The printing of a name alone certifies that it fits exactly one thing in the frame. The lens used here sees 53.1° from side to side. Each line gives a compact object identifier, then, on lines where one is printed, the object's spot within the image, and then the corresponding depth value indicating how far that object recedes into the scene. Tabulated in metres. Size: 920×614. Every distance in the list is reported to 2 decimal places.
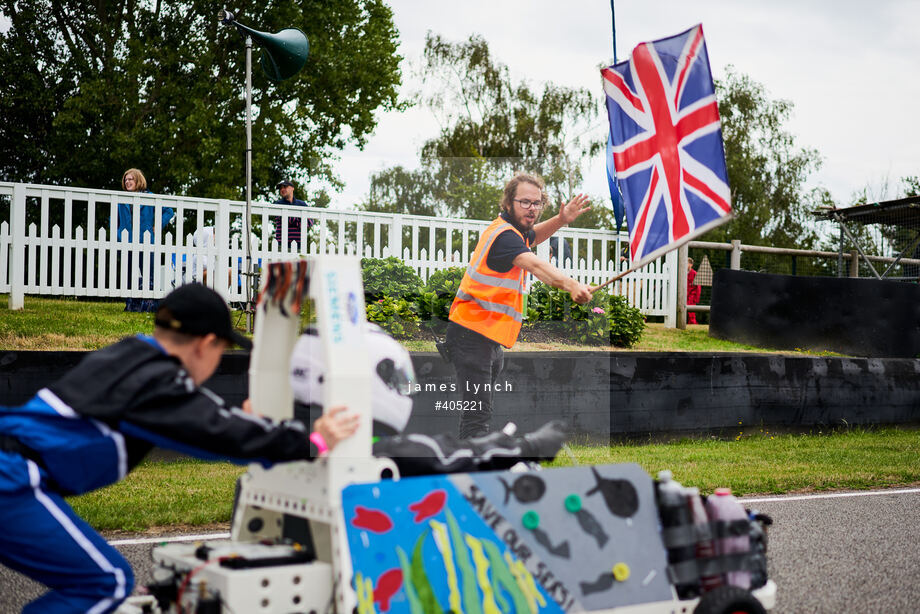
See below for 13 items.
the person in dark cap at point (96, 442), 2.93
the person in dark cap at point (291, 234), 12.50
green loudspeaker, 11.27
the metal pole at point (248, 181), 10.54
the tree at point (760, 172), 51.06
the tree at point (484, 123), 42.50
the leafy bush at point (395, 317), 11.02
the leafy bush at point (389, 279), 11.52
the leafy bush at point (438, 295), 11.44
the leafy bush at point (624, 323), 12.72
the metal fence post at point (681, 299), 15.69
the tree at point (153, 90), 27.42
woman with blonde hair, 11.84
